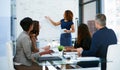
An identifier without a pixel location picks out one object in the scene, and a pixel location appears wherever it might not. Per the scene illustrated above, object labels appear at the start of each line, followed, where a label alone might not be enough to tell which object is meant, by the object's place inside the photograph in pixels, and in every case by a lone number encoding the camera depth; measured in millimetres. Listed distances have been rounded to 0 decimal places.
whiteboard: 5043
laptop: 2937
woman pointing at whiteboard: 4843
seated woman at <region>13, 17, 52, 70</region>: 3055
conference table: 2822
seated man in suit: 2918
